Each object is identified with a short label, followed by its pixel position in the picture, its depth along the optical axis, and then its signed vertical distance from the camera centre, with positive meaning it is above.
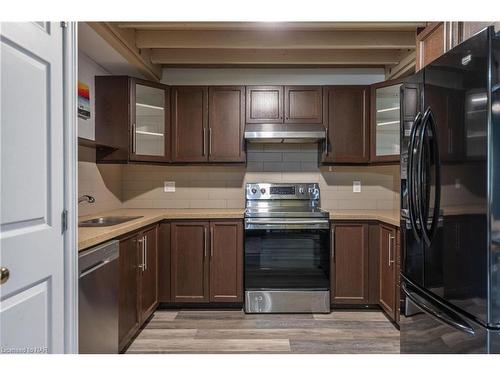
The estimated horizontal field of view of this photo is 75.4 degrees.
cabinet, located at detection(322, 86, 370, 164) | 3.21 +0.59
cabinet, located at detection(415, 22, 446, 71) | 1.78 +0.83
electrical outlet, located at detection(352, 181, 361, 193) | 3.55 -0.03
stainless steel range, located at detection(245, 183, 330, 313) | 2.95 -0.72
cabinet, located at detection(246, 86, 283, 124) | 3.23 +0.79
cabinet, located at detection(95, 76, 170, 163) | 2.94 +0.61
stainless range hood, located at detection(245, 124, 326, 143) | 3.08 +0.49
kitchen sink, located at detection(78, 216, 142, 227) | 2.58 -0.31
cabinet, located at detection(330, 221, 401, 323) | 2.93 -0.74
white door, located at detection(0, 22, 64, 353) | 1.05 -0.02
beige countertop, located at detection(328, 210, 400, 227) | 2.74 -0.29
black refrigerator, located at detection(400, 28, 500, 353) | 1.15 -0.07
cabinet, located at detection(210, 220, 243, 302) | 3.00 -0.72
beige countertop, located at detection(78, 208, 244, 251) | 1.72 -0.28
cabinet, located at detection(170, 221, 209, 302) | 3.01 -0.73
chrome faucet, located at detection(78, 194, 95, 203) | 2.48 -0.12
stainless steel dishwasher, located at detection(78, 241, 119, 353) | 1.58 -0.62
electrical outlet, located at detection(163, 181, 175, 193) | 3.56 -0.03
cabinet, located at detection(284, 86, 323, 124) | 3.23 +0.79
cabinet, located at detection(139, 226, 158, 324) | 2.53 -0.74
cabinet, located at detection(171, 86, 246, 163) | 3.23 +0.61
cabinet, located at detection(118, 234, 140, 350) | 2.11 -0.75
